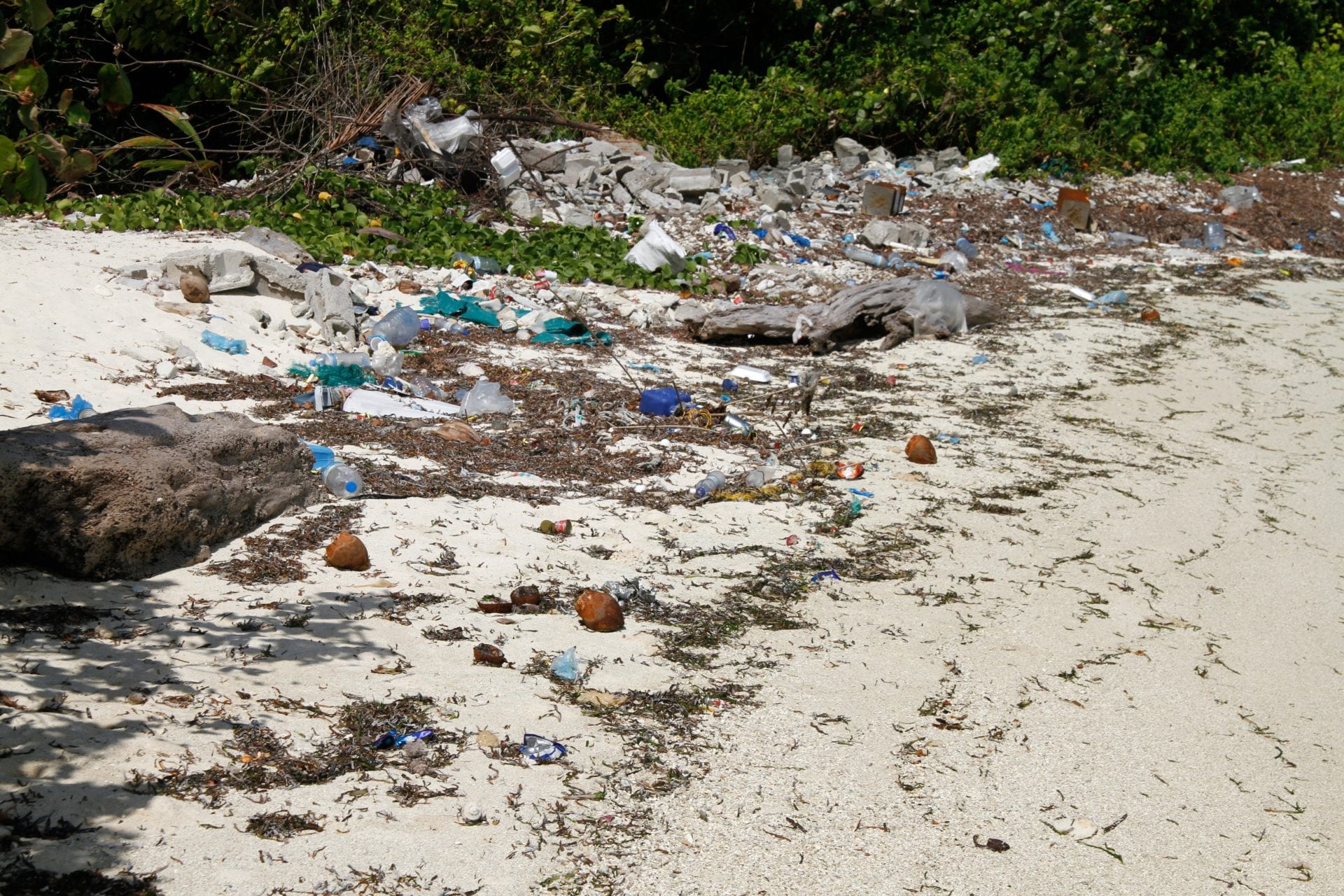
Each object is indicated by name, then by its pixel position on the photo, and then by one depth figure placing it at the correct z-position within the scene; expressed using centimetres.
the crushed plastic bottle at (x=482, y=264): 686
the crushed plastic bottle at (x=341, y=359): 529
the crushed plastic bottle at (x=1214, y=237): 991
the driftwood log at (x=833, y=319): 650
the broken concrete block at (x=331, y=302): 566
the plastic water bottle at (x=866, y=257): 819
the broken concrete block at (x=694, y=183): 891
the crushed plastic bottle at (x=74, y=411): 413
